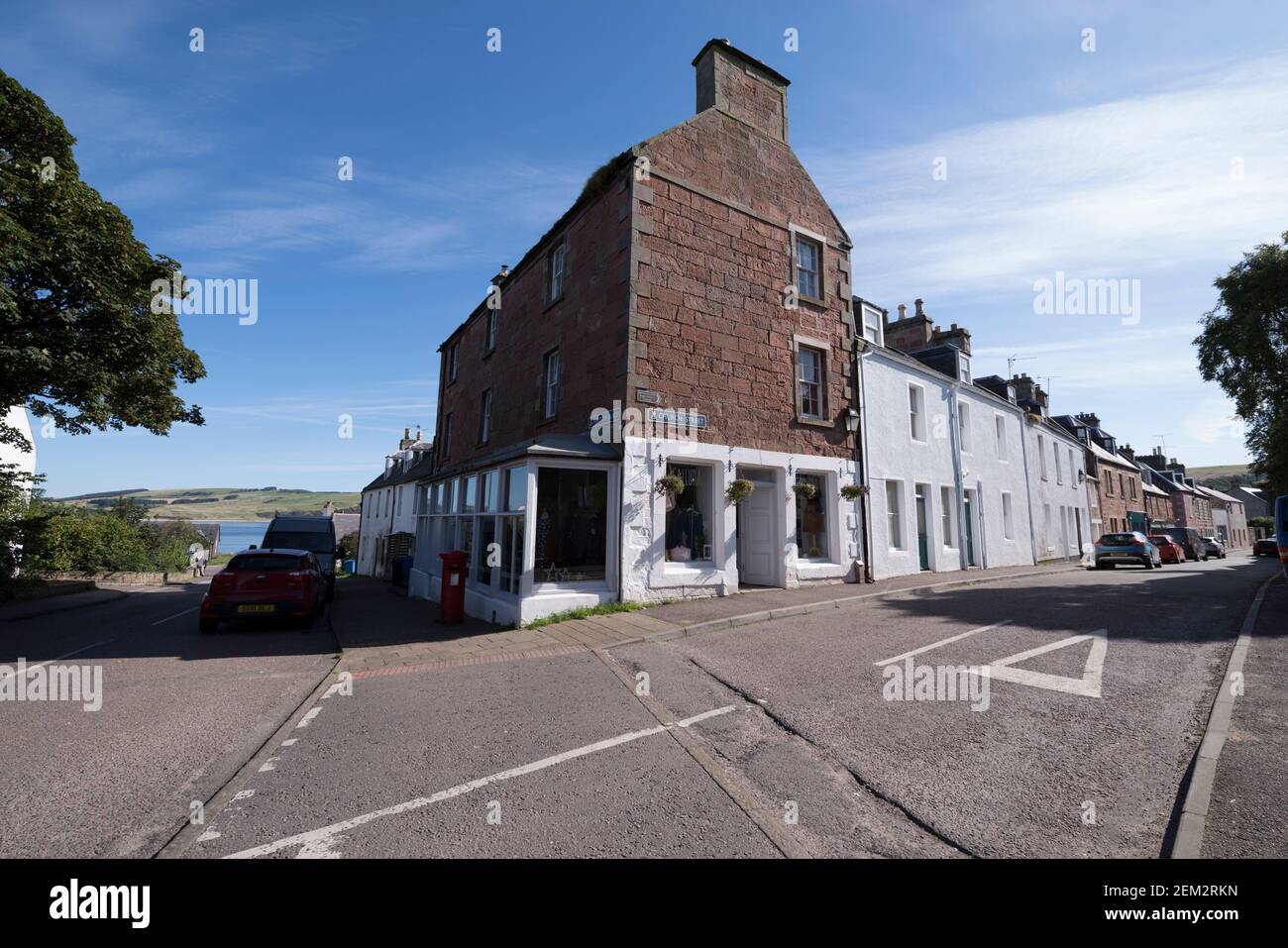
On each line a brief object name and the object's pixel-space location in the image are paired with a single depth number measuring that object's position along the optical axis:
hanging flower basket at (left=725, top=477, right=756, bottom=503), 11.84
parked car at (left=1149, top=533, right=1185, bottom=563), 26.44
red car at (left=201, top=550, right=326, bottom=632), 10.14
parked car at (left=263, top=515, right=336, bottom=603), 17.56
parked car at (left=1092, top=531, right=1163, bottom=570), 20.34
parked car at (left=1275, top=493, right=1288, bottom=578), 12.63
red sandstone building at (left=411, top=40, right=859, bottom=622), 11.01
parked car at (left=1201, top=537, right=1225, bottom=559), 35.42
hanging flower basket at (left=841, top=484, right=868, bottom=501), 14.24
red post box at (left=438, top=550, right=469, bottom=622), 11.10
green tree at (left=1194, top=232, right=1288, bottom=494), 20.41
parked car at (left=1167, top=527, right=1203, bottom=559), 33.25
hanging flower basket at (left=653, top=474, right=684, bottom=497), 11.18
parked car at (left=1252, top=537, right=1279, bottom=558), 36.88
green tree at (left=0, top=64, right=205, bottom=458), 12.06
